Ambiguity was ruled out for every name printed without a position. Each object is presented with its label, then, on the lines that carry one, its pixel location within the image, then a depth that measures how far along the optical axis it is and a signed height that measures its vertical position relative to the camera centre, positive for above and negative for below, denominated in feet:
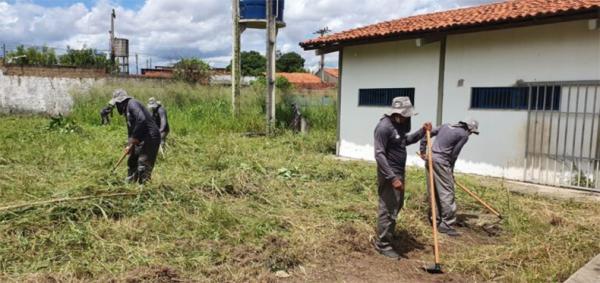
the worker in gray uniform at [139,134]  20.93 -2.21
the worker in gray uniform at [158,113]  28.55 -1.71
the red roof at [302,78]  145.32 +3.01
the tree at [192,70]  85.70 +2.58
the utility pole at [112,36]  96.58 +9.43
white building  24.82 +0.69
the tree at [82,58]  93.86 +4.80
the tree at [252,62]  182.80 +9.34
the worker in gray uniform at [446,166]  17.79 -2.79
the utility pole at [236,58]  50.01 +2.96
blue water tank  49.21 +7.86
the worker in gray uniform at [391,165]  14.34 -2.27
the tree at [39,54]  85.40 +4.92
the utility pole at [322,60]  143.90 +9.00
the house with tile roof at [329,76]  168.86 +4.21
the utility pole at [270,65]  46.83 +2.10
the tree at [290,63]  201.05 +9.93
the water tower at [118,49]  97.09 +6.86
